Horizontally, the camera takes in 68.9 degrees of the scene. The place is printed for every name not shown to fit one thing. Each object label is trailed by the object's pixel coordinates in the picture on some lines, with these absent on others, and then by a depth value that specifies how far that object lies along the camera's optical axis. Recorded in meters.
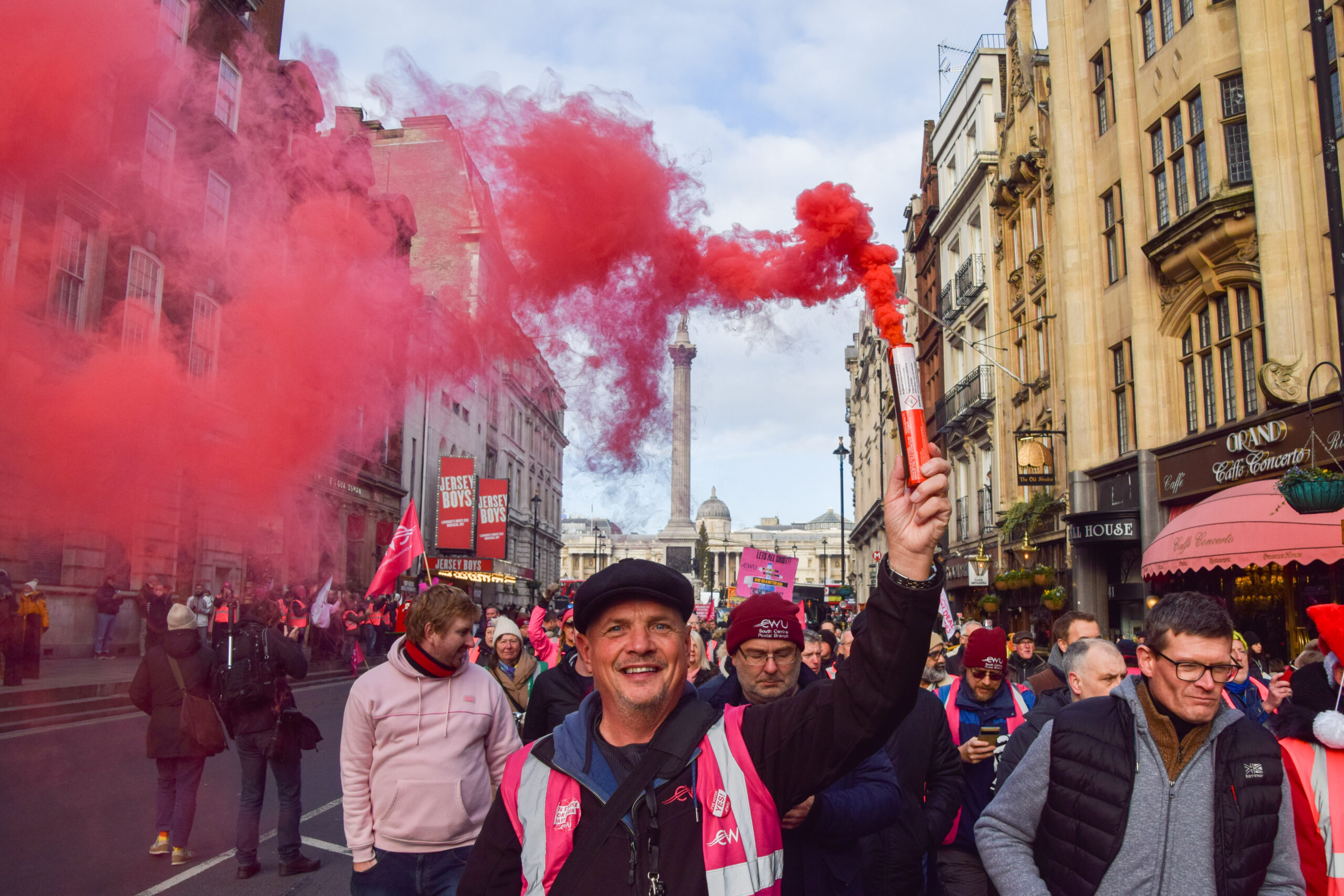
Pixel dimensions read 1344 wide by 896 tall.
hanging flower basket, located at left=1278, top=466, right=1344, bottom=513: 9.08
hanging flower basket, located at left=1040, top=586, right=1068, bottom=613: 19.45
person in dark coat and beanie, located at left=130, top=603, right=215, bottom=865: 7.09
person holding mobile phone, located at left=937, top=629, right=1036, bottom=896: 4.92
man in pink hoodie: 4.25
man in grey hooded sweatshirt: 2.88
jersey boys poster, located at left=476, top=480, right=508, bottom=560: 33.12
